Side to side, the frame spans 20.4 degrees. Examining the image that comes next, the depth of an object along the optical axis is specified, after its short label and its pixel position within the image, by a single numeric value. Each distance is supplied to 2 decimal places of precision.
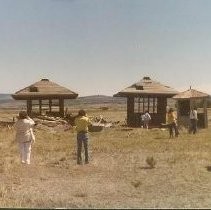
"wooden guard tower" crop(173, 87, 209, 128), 38.31
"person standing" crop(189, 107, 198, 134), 31.91
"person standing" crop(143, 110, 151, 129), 37.16
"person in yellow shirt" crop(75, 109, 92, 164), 17.89
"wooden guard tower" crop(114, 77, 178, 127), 40.81
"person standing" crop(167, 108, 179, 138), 28.78
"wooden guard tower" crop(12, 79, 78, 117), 40.78
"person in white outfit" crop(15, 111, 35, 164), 17.16
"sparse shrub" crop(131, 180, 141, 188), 13.47
